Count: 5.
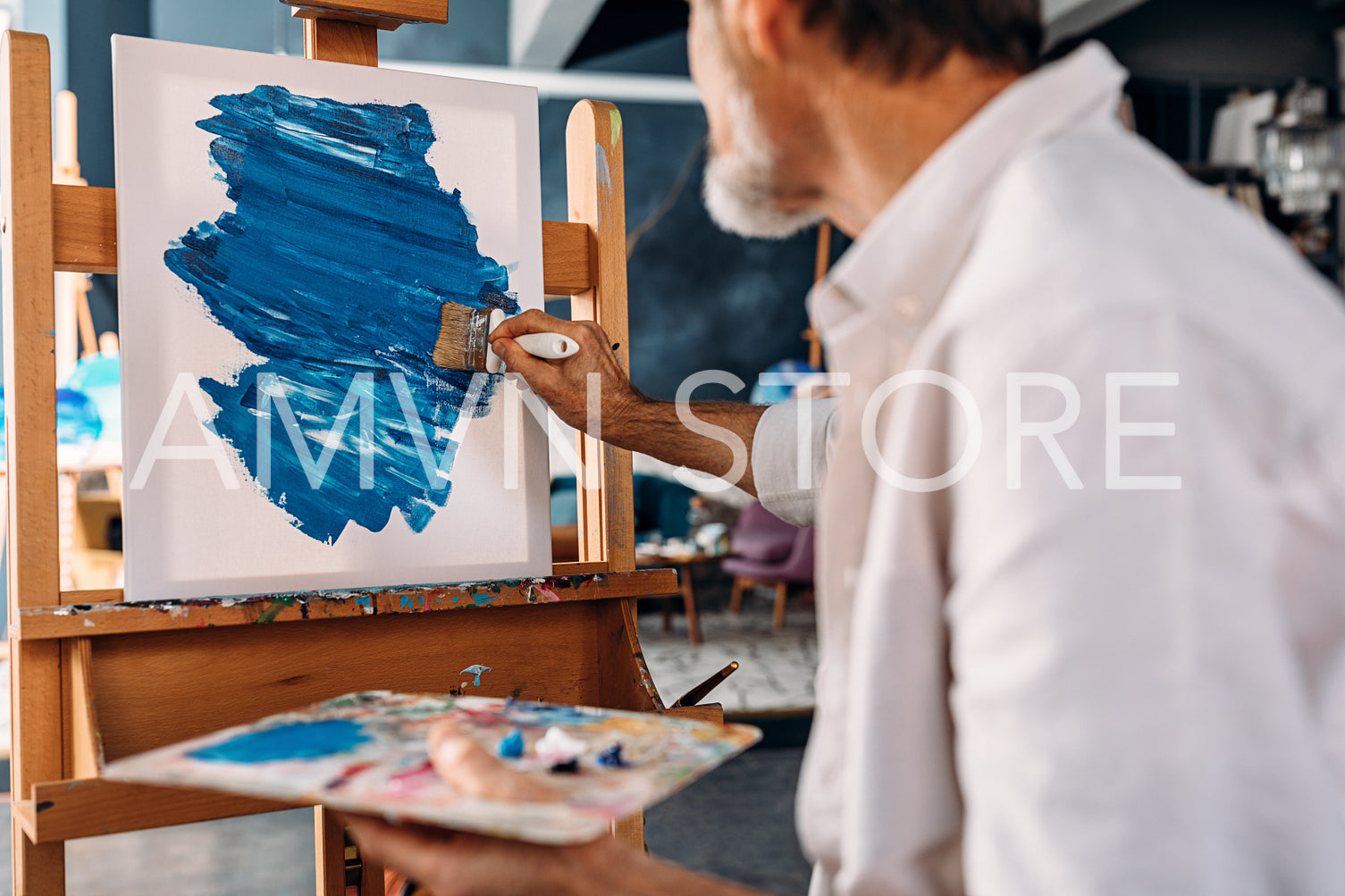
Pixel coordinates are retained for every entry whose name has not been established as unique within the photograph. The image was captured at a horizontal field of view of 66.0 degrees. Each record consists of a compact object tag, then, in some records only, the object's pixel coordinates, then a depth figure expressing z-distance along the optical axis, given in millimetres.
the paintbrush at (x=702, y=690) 1207
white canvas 1109
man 492
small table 5004
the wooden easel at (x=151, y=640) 1007
